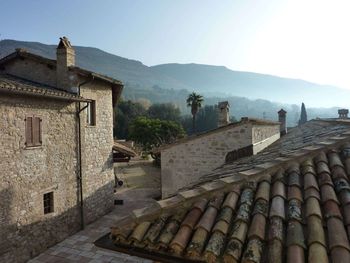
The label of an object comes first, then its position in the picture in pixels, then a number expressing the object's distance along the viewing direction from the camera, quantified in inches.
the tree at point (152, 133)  1764.3
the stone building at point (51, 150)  395.9
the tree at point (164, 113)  2963.8
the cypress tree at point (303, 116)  2889.3
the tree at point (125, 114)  2393.0
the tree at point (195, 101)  1621.6
